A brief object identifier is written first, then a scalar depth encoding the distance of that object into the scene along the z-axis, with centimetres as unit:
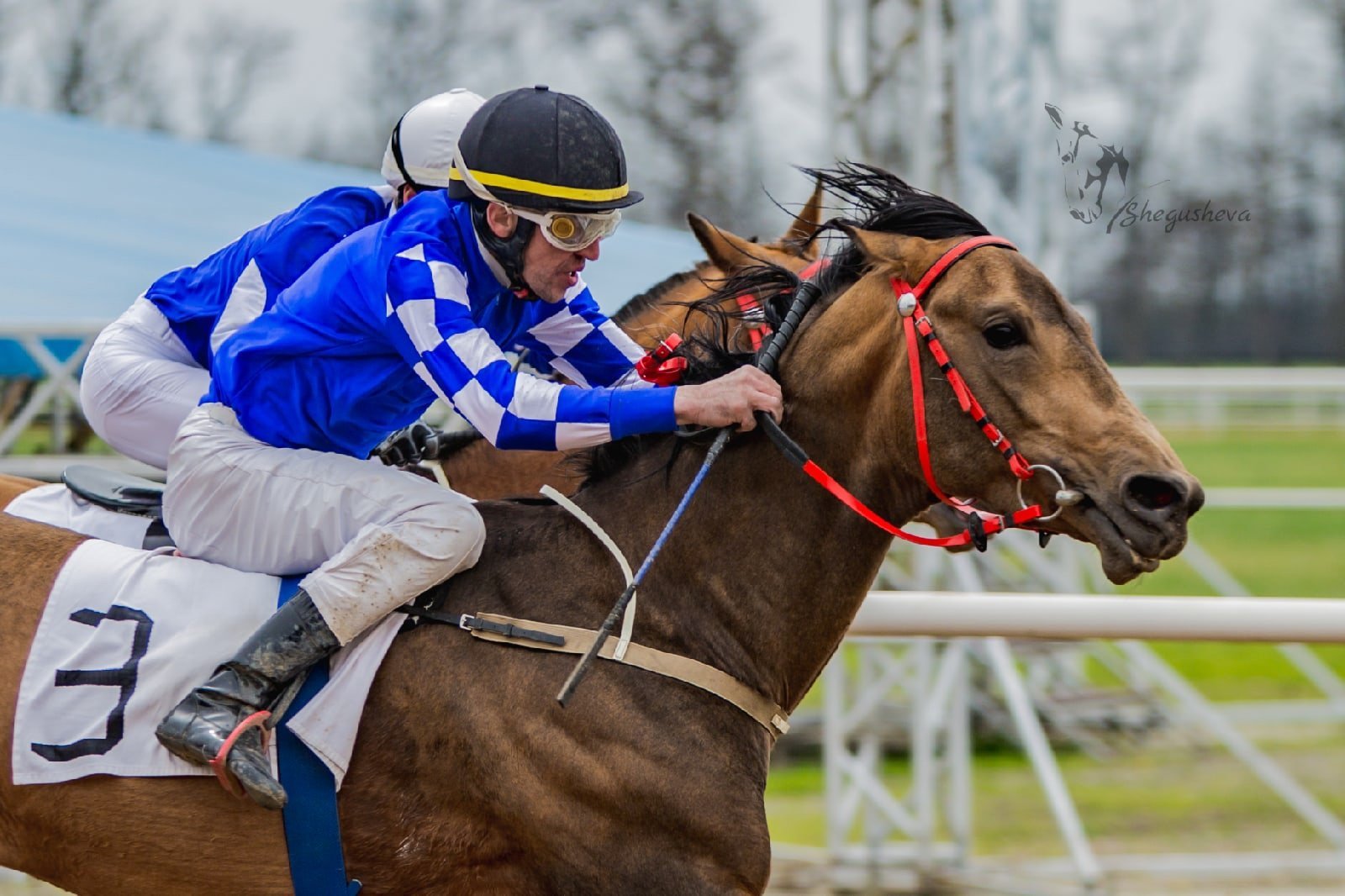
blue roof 1656
